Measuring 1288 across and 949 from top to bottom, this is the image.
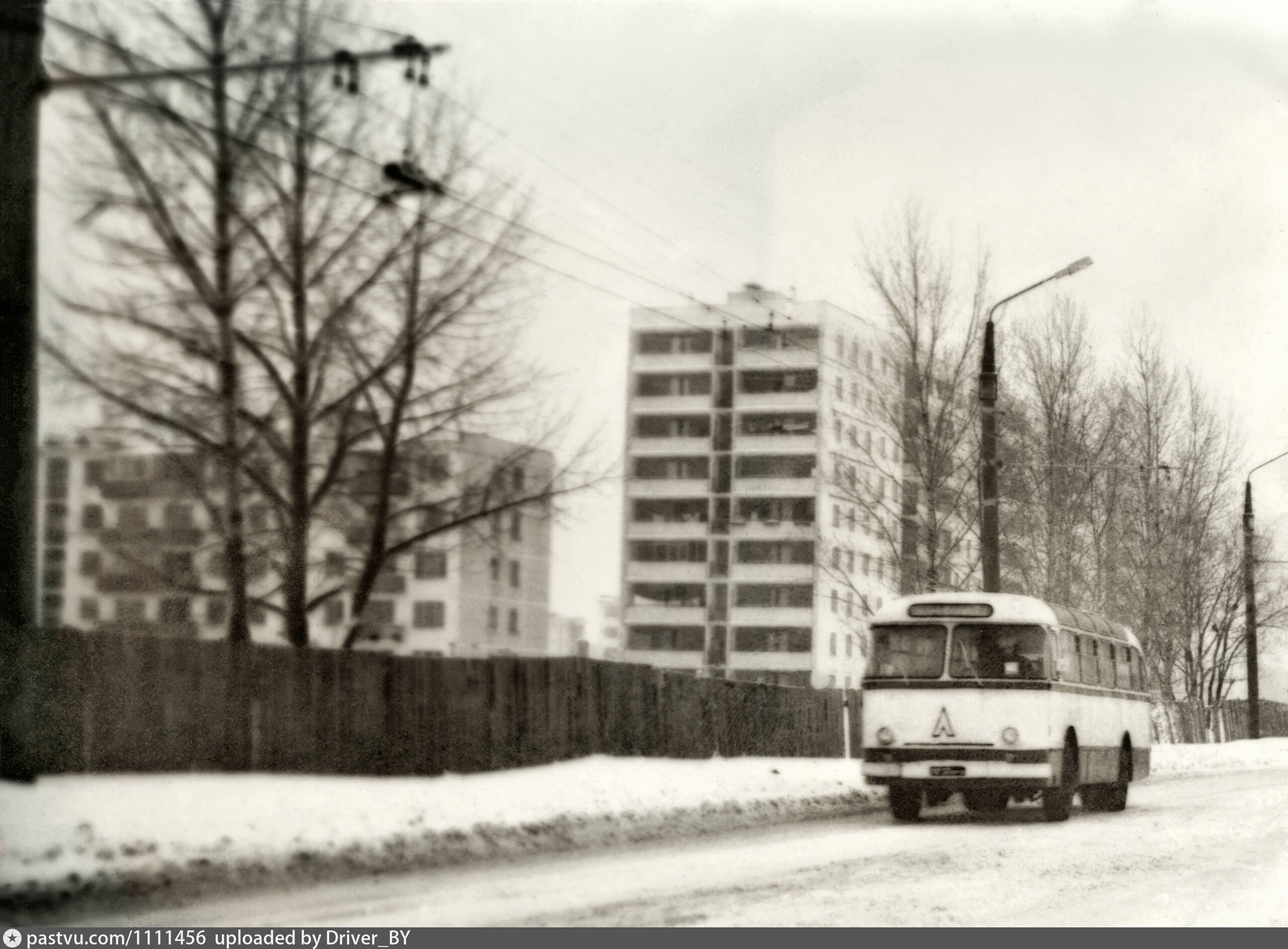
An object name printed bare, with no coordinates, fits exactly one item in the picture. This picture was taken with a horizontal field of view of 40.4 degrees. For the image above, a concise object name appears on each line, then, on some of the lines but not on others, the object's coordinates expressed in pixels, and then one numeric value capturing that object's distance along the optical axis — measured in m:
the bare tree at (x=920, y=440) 34.91
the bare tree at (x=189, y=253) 17.80
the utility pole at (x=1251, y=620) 48.38
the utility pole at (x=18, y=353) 13.08
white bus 20.70
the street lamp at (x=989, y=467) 27.56
